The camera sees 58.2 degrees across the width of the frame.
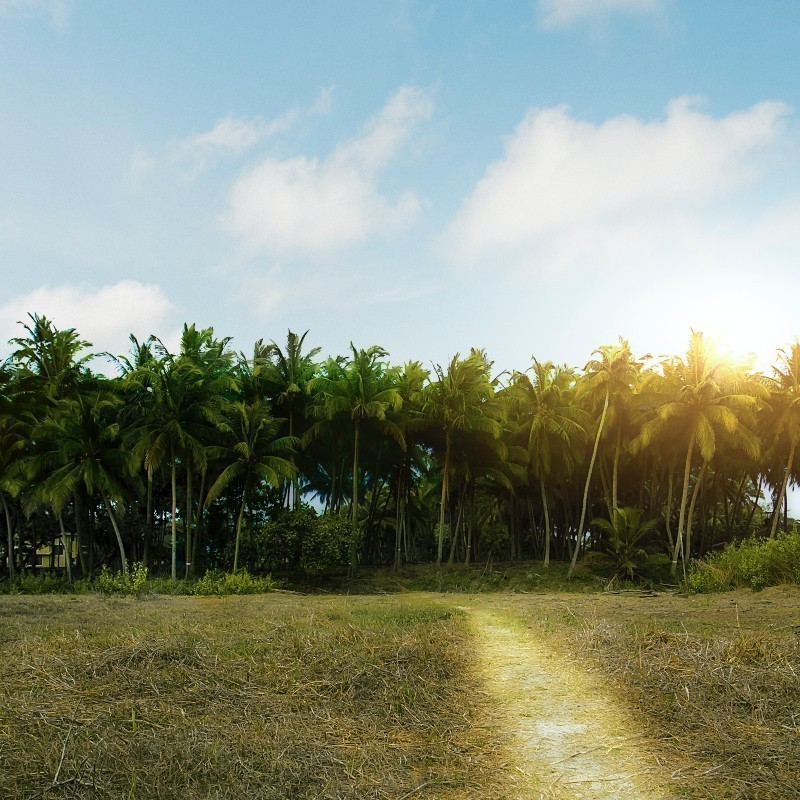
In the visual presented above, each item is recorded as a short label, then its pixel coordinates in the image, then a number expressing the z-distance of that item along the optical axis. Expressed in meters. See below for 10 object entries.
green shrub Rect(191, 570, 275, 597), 21.75
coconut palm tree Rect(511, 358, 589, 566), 28.02
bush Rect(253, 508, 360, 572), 26.02
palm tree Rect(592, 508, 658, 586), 24.94
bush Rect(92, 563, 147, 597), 21.87
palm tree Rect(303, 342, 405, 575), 26.59
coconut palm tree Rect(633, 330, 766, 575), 25.33
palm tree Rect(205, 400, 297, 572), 24.83
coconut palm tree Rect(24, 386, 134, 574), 24.48
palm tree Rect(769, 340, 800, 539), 27.50
